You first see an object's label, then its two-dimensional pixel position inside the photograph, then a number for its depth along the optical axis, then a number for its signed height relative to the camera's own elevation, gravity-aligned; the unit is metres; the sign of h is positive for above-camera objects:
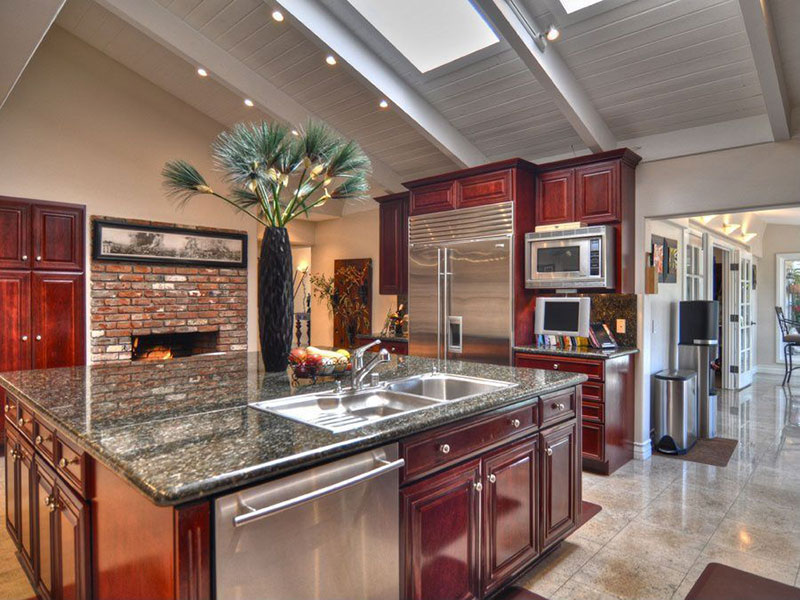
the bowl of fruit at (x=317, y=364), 2.22 -0.30
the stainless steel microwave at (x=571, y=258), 3.92 +0.33
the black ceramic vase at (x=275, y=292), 2.40 +0.03
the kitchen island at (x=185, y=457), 1.13 -0.48
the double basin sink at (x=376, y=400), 1.88 -0.43
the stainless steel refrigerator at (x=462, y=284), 4.30 +0.13
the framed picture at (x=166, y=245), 5.00 +0.60
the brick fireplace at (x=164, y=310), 5.00 -0.12
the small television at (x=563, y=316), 4.04 -0.16
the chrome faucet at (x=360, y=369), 2.12 -0.30
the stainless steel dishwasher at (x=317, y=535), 1.14 -0.62
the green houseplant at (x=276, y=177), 2.31 +0.59
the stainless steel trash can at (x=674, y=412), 4.20 -0.99
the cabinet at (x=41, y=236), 4.41 +0.60
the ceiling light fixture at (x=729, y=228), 6.09 +0.86
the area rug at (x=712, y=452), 4.02 -1.33
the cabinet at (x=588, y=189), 3.96 +0.92
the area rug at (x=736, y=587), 1.30 -0.79
